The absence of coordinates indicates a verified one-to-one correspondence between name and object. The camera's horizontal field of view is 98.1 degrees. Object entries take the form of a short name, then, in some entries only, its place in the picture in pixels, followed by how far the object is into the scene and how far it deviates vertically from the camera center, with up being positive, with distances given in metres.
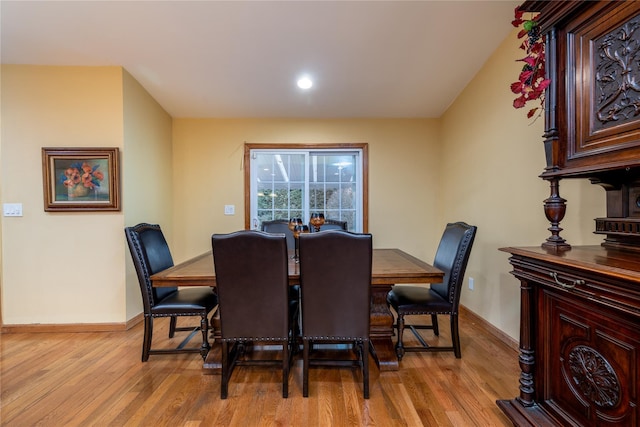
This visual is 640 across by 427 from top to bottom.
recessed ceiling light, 2.84 +1.32
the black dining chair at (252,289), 1.54 -0.46
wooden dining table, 1.74 -0.44
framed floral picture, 2.54 +0.30
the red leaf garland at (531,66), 1.38 +0.72
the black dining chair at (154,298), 1.95 -0.67
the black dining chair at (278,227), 3.00 -0.19
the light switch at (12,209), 2.56 +0.03
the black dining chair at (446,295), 1.99 -0.68
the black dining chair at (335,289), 1.56 -0.47
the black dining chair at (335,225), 2.96 -0.17
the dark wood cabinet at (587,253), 0.96 -0.20
